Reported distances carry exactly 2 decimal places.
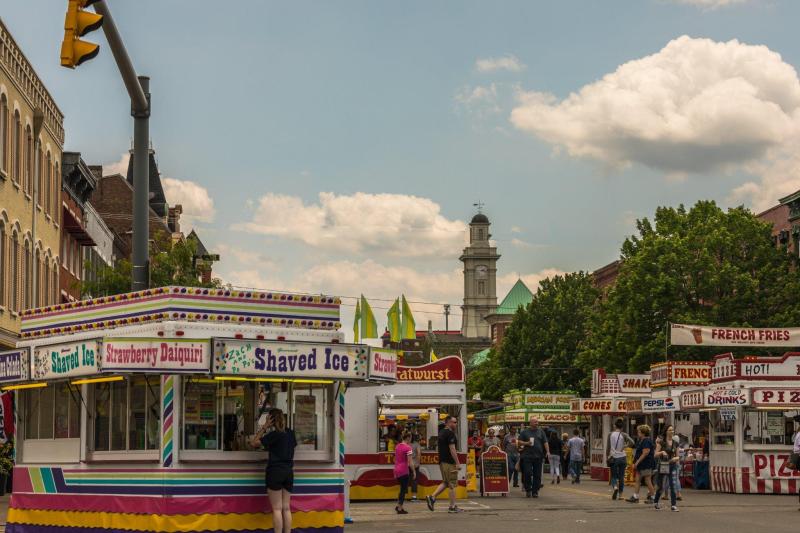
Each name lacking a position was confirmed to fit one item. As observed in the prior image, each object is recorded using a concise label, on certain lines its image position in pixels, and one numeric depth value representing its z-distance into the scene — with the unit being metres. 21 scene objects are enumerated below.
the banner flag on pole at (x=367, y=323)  40.72
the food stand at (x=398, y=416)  31.95
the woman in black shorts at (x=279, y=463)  17.33
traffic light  12.90
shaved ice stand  17.09
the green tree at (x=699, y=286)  61.44
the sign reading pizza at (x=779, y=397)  34.25
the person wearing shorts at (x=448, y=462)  27.22
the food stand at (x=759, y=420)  34.34
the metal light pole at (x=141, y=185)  17.02
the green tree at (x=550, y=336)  89.75
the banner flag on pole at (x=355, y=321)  41.75
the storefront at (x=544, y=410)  63.94
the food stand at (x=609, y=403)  48.09
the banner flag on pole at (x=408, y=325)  43.66
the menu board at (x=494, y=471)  33.84
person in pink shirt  28.14
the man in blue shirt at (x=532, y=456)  33.56
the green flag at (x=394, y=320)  44.66
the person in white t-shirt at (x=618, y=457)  31.70
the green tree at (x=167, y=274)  42.03
